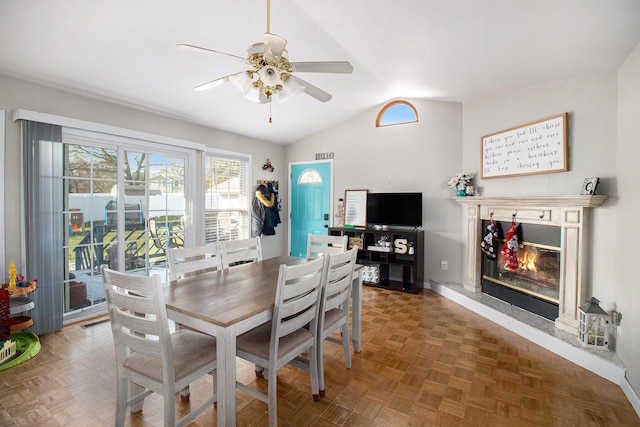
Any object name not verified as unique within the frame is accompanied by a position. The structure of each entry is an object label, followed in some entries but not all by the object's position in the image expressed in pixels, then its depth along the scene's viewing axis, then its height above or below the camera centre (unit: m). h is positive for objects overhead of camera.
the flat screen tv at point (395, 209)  4.36 -0.01
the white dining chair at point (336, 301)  1.96 -0.64
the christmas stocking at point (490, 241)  3.52 -0.38
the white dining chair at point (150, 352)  1.36 -0.76
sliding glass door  3.11 -0.02
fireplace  2.59 -0.37
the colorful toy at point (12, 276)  2.44 -0.56
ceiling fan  1.71 +0.84
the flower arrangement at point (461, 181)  3.98 +0.37
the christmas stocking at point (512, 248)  3.24 -0.42
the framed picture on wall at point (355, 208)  4.83 +0.01
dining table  1.40 -0.51
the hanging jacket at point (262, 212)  5.11 -0.07
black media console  4.30 -0.72
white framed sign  2.86 +0.63
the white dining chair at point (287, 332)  1.61 -0.78
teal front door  5.32 +0.13
